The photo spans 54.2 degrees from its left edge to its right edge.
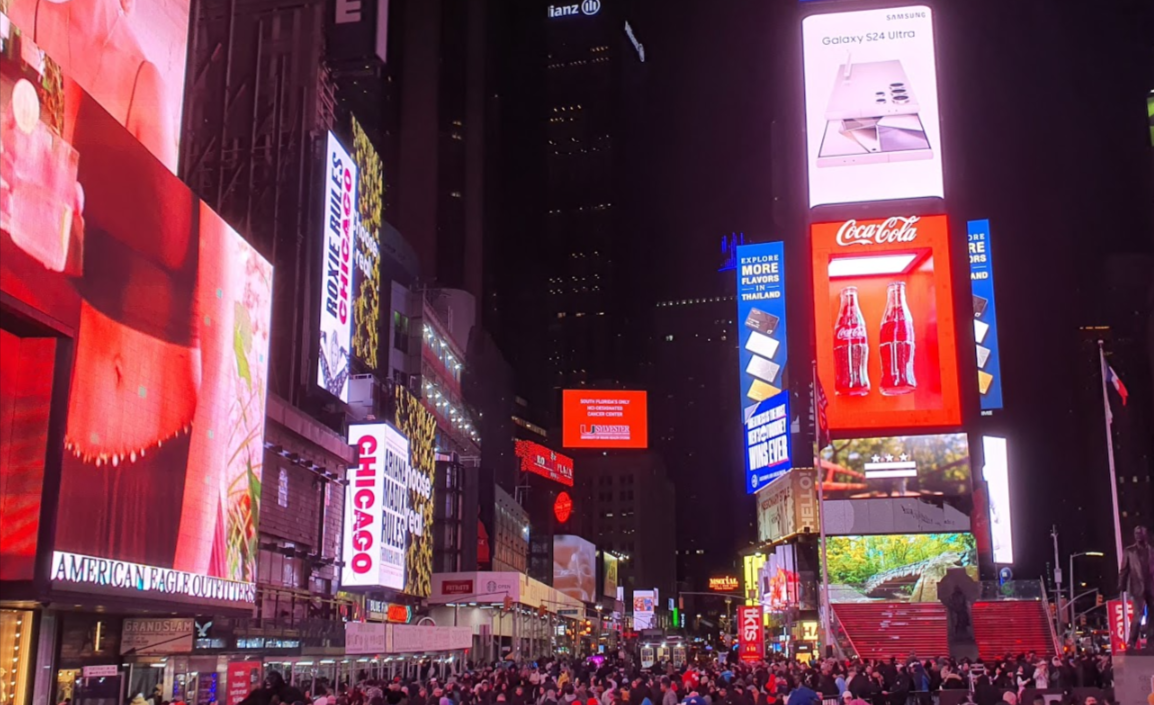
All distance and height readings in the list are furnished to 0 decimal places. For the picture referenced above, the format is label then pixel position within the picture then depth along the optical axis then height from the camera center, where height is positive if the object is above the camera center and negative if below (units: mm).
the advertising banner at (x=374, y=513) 45469 +4026
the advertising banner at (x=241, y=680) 24141 -1457
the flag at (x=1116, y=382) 31350 +6472
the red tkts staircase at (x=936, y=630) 52125 -894
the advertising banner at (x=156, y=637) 24156 -538
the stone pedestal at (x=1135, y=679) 21859 -1286
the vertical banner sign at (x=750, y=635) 42938 -904
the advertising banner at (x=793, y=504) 72812 +6979
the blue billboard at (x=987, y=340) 92125 +21595
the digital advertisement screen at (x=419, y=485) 55650 +6201
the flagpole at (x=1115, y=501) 30183 +2832
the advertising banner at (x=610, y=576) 155625 +4839
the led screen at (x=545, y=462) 131000 +17478
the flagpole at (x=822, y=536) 40781 +2759
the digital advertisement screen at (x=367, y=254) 51156 +16312
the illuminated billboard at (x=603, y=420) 144375 +24157
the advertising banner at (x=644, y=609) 112312 +232
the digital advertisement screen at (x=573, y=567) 124438 +4794
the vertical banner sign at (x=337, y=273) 44219 +13302
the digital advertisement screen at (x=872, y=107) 66125 +29278
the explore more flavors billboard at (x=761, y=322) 95812 +24022
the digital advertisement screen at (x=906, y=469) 63875 +7924
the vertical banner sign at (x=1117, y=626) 35094 -500
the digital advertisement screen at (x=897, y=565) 62562 +2504
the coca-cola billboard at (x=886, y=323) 64375 +16171
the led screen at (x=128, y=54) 24984 +13166
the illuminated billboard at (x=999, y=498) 88938 +8712
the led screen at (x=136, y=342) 17812 +5045
